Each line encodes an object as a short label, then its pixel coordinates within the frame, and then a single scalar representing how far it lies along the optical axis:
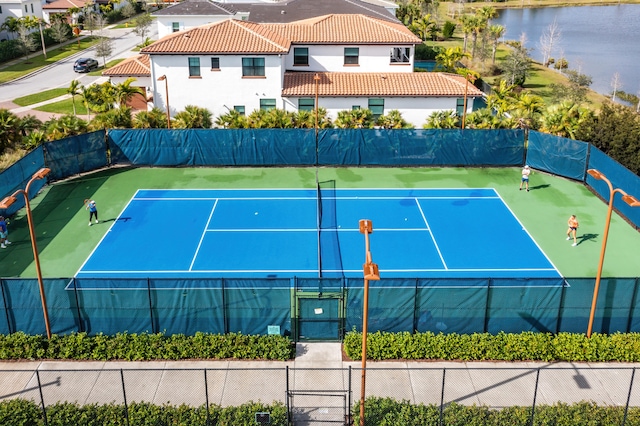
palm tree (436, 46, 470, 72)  57.29
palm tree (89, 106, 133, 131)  38.66
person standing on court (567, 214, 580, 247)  27.19
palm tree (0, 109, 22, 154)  35.81
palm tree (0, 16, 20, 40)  75.50
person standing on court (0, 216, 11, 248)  27.14
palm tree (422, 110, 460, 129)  39.09
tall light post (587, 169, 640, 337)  19.26
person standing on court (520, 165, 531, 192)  32.91
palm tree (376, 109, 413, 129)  40.44
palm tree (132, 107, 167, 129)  38.91
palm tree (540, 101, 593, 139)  36.98
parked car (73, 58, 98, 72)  64.88
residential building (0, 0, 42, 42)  77.65
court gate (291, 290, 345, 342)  20.36
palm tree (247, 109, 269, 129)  38.84
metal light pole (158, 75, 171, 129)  39.31
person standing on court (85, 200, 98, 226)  29.25
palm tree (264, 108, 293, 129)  38.81
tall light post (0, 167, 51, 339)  19.73
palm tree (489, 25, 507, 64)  66.75
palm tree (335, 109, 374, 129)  39.78
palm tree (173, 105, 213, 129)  39.50
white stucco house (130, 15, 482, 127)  41.38
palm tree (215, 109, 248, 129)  39.19
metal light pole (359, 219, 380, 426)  15.22
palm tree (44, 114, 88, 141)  36.28
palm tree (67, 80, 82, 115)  48.28
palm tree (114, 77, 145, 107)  43.62
